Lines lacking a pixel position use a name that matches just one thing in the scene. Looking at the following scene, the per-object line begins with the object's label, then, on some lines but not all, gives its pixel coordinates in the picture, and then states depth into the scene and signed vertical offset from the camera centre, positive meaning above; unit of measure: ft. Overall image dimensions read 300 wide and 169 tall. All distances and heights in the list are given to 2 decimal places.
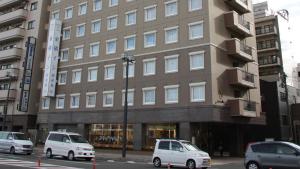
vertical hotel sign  156.04 +37.23
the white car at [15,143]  102.63 -0.63
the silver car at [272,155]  59.72 -1.89
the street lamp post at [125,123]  98.30 +5.46
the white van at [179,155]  71.36 -2.40
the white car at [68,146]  86.99 -1.20
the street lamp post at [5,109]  169.17 +15.53
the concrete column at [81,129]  146.92 +5.35
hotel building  118.73 +25.77
